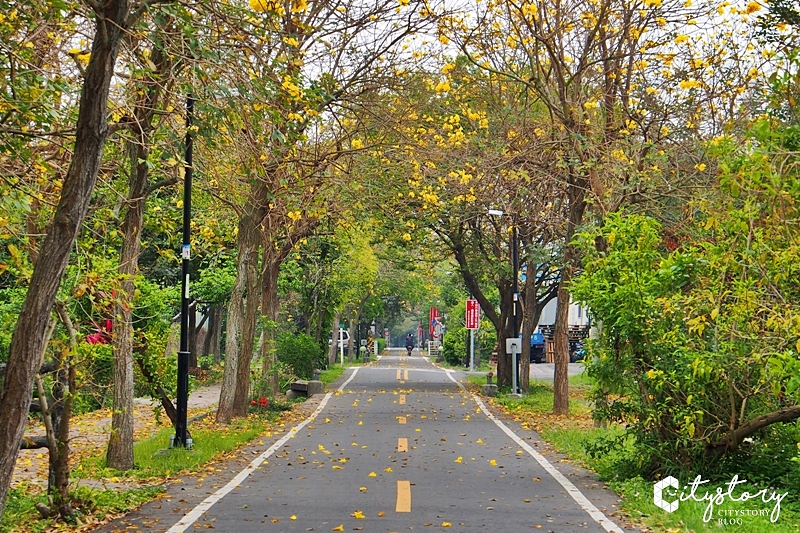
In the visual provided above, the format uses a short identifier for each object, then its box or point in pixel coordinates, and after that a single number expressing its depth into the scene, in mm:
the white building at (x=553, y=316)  76575
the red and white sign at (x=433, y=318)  92875
